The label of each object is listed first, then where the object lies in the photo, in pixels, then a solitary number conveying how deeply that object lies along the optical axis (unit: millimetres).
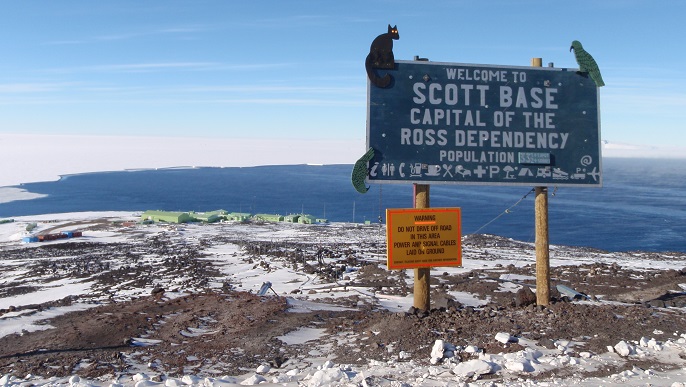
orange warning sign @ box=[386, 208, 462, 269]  9742
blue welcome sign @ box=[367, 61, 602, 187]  9773
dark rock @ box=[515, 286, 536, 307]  11000
